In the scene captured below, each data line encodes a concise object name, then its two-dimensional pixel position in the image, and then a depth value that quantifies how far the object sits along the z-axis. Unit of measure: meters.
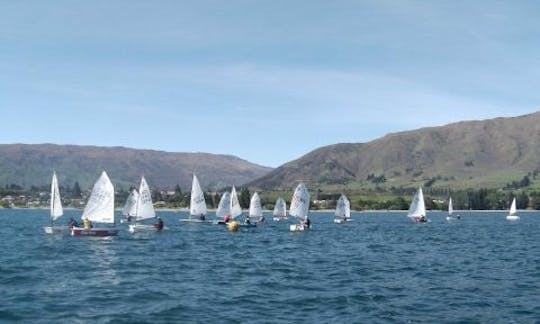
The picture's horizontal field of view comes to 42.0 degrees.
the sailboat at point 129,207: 157.14
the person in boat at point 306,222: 124.21
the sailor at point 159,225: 114.67
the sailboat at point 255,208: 165.50
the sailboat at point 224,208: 152.00
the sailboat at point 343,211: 182.50
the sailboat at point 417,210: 184.75
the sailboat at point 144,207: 112.38
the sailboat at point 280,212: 197.62
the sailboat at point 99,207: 95.31
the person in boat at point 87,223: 96.56
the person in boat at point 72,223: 97.99
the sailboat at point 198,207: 142.29
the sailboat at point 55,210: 100.75
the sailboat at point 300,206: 122.31
